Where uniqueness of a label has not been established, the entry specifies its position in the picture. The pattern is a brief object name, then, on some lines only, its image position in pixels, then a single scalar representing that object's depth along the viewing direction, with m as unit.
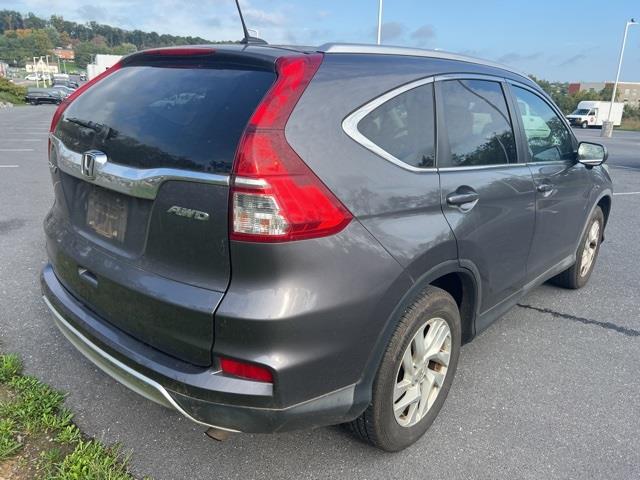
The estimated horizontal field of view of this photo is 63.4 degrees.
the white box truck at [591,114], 44.03
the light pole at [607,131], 30.31
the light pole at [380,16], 19.37
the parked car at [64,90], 39.90
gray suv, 1.79
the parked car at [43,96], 38.78
